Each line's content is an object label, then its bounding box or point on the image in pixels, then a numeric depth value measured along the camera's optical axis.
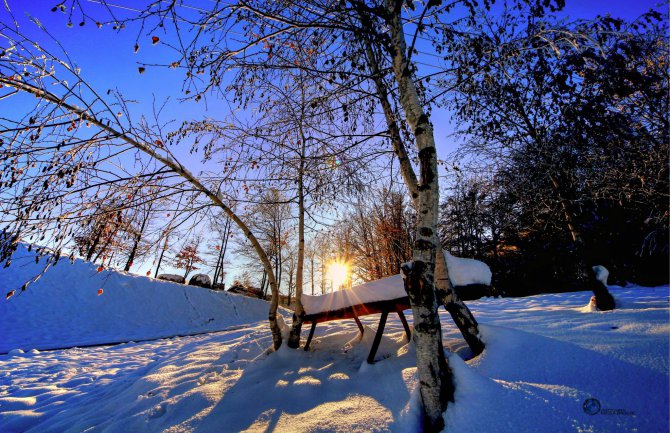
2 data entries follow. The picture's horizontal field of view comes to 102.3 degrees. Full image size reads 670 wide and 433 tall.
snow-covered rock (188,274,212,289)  20.81
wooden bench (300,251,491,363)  3.53
